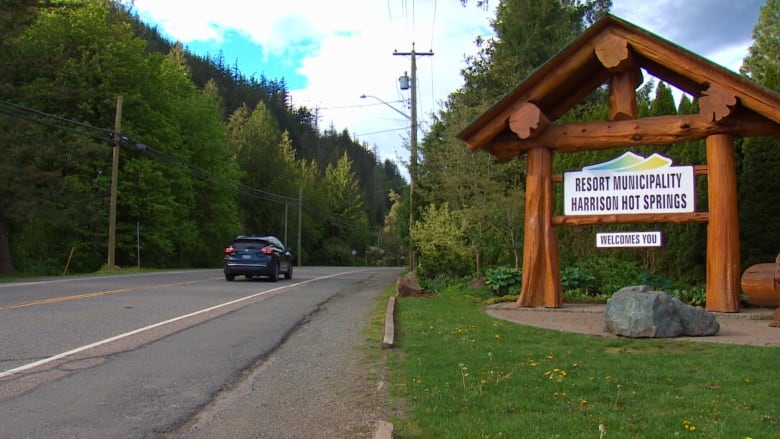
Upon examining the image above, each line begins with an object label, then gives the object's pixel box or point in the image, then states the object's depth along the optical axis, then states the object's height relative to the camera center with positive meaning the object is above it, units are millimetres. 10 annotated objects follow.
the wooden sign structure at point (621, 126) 10344 +2344
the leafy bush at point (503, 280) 13727 -505
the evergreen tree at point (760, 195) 13250 +1368
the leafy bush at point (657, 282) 12414 -476
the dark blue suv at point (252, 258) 22203 -97
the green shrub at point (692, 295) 11445 -693
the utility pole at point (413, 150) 23469 +4233
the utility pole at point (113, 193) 31812 +3161
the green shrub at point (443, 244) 18141 +365
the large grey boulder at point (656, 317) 8266 -796
